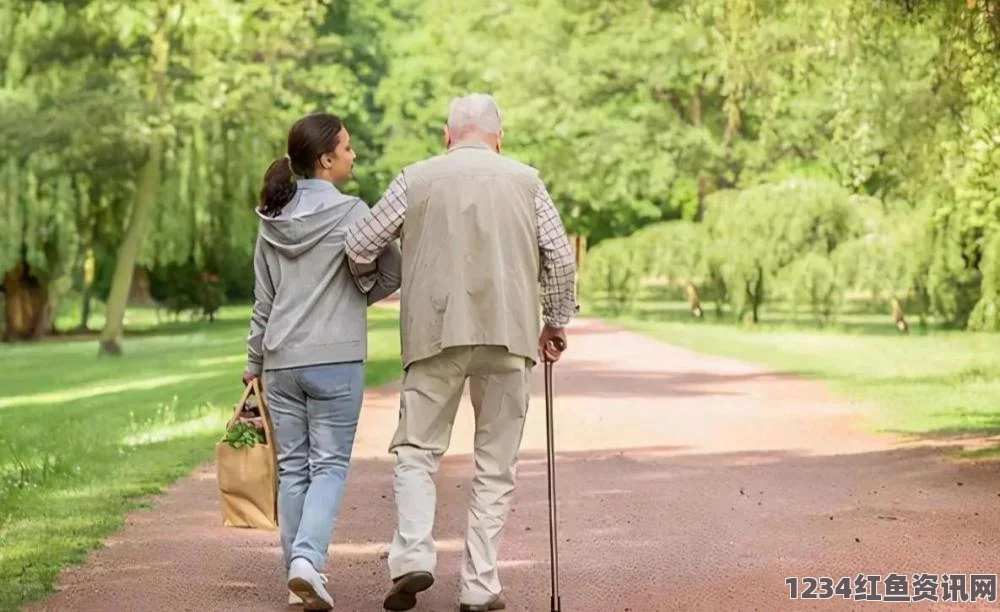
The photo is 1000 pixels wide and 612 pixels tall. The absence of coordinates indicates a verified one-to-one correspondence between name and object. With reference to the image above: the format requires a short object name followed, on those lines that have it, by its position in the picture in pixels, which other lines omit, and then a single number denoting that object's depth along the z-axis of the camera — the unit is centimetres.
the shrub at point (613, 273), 3834
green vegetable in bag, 716
